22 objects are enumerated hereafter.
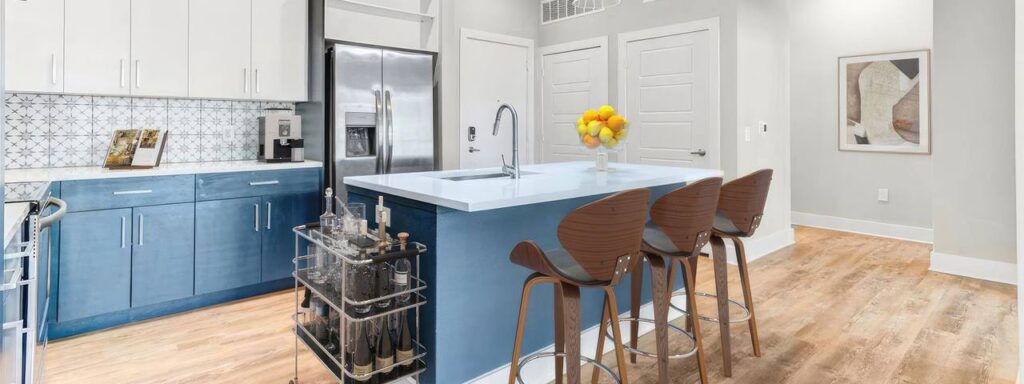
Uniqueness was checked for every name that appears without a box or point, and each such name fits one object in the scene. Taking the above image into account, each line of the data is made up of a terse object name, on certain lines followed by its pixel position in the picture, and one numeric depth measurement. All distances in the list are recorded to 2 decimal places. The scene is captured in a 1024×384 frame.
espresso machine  3.82
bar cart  1.97
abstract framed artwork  5.39
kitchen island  2.09
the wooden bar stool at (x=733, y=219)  2.46
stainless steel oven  1.31
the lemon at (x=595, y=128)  2.96
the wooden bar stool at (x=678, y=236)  2.11
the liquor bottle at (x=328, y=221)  2.21
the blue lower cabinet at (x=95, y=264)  2.92
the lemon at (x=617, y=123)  2.95
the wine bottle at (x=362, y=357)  2.01
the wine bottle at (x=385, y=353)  2.07
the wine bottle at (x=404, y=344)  2.12
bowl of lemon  2.95
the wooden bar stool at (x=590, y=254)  1.74
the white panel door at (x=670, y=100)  4.67
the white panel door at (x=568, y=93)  5.39
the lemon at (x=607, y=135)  2.94
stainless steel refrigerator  3.90
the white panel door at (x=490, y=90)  5.25
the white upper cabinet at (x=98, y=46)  3.10
